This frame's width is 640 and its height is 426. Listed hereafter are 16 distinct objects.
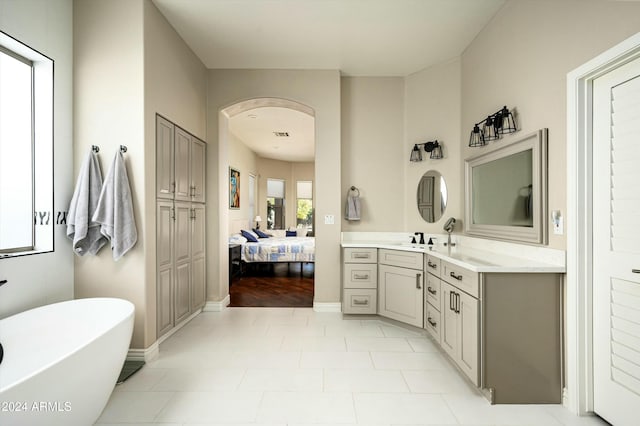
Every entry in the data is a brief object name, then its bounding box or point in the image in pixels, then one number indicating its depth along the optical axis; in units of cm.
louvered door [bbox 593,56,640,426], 169
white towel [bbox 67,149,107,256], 246
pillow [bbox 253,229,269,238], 760
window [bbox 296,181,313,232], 1051
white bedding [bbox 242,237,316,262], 635
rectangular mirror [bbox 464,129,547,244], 225
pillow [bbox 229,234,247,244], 624
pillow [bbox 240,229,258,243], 687
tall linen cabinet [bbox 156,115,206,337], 298
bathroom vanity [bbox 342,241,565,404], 209
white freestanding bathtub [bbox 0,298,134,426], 132
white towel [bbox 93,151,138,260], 249
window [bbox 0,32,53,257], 225
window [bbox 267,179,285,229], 1002
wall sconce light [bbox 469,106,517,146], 257
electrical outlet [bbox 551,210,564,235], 209
